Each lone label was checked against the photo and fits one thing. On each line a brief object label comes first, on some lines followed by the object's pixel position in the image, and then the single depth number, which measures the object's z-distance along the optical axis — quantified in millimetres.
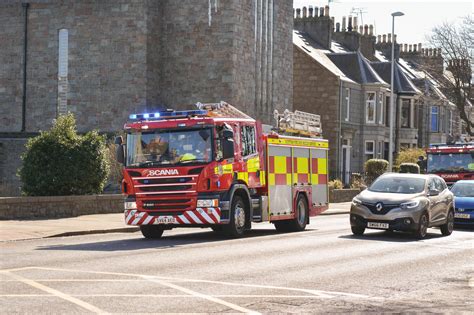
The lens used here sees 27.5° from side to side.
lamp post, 46312
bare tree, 50500
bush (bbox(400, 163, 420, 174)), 51406
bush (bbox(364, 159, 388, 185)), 51438
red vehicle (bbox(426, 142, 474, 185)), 36531
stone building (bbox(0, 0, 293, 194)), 46906
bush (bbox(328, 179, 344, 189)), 48012
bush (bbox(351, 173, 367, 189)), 50681
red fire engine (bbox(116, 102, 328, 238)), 20969
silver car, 22250
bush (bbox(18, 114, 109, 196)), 28609
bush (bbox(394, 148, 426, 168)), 55906
